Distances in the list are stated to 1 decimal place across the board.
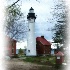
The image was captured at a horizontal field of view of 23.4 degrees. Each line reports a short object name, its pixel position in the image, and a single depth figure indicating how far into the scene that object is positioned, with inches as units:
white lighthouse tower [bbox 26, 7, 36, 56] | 1589.8
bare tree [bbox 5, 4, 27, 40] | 791.1
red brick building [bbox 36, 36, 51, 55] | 1748.7
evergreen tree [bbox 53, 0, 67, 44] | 505.2
